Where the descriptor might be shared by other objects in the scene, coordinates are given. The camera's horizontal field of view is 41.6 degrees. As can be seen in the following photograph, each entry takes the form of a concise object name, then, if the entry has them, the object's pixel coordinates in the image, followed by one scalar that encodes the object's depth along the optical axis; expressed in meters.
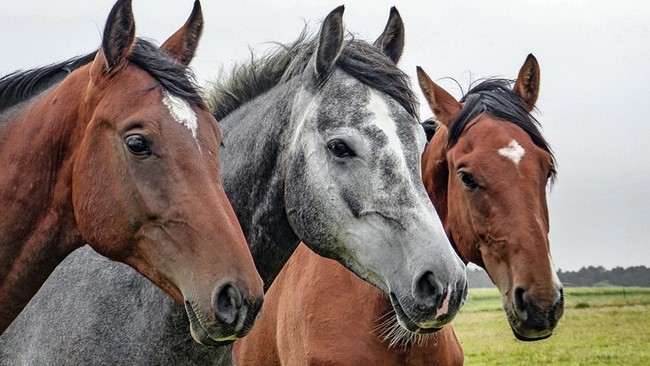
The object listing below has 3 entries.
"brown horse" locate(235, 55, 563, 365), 6.01
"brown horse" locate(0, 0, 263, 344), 3.85
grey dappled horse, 4.71
